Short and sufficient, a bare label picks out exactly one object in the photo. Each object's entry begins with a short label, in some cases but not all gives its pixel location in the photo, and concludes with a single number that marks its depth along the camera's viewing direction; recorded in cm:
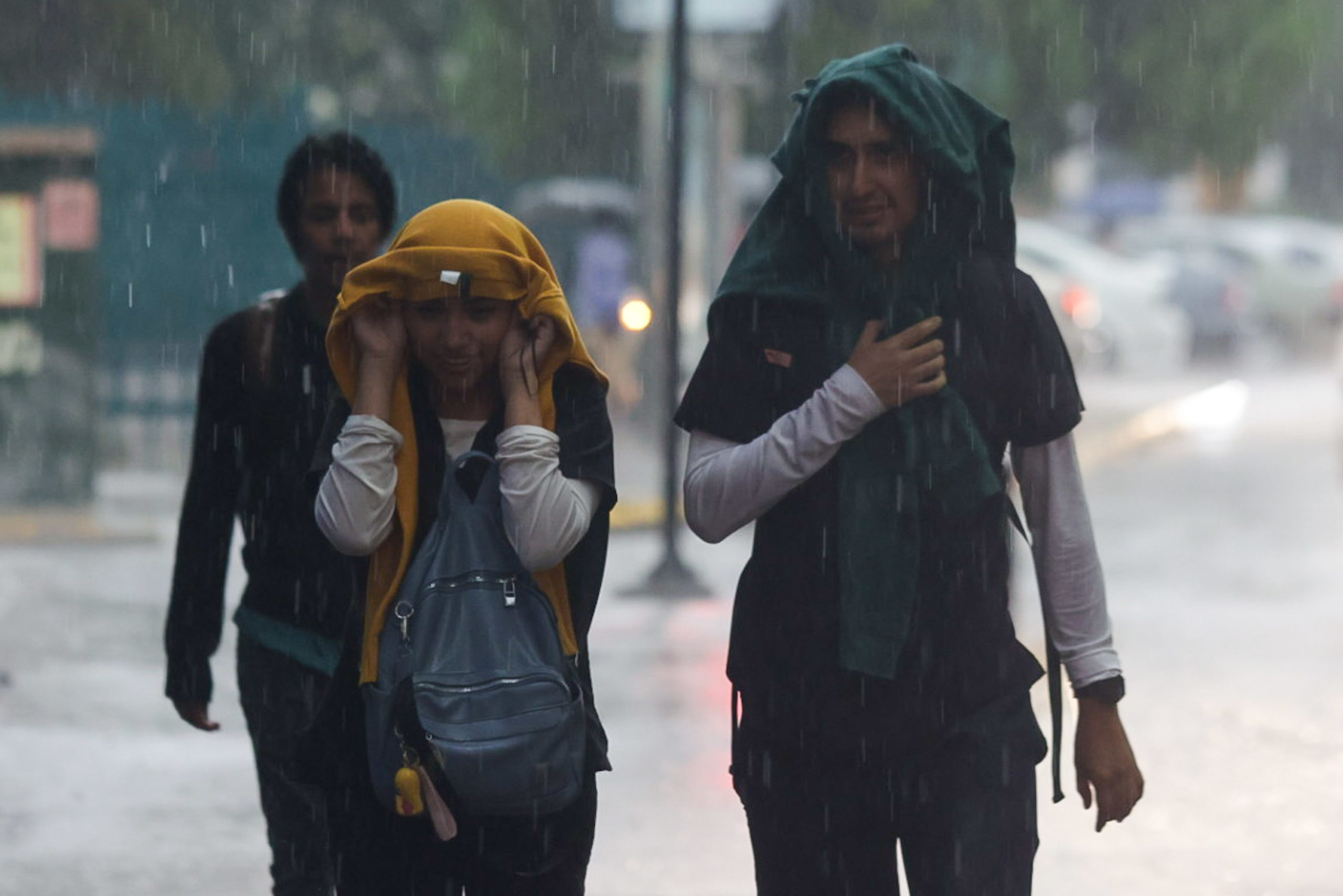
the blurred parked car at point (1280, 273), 6350
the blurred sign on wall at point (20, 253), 2794
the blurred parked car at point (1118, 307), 5337
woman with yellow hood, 647
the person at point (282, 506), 809
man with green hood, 661
